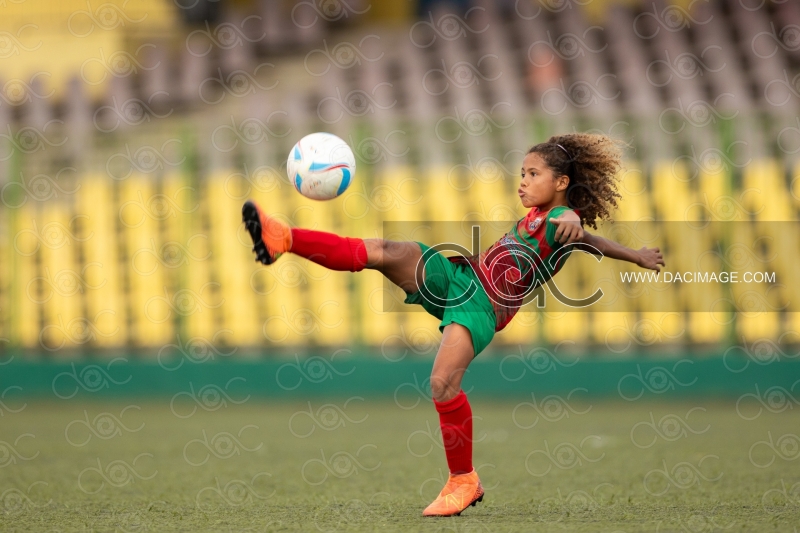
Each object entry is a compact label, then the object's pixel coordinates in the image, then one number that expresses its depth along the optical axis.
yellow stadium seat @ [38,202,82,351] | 19.31
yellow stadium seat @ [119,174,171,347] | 19.17
